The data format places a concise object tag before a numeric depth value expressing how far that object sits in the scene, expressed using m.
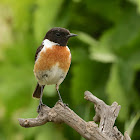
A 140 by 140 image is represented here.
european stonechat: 5.80
